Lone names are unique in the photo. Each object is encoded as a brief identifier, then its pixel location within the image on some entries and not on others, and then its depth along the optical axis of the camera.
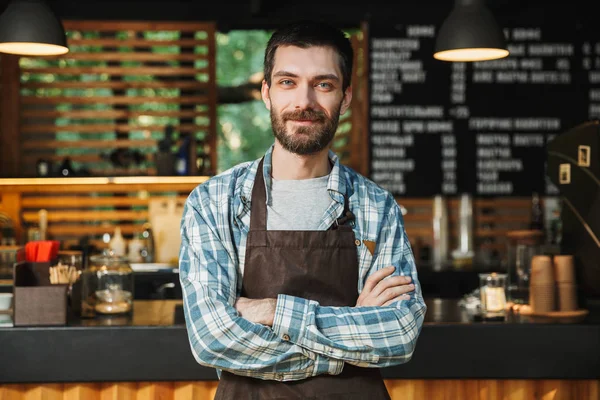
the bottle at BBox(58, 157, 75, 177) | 5.68
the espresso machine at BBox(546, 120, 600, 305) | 3.37
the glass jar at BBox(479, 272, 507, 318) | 3.33
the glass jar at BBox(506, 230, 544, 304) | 3.67
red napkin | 3.15
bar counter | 2.93
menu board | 5.79
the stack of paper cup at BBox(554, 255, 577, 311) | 3.23
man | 1.92
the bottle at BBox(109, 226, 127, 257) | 5.71
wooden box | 2.97
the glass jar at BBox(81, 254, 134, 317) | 3.22
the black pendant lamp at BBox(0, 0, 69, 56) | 3.56
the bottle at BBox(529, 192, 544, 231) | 5.69
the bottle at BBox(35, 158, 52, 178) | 5.68
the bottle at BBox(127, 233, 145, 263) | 5.71
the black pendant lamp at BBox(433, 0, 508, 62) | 3.60
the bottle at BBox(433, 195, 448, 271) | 5.92
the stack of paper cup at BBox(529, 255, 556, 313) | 3.24
